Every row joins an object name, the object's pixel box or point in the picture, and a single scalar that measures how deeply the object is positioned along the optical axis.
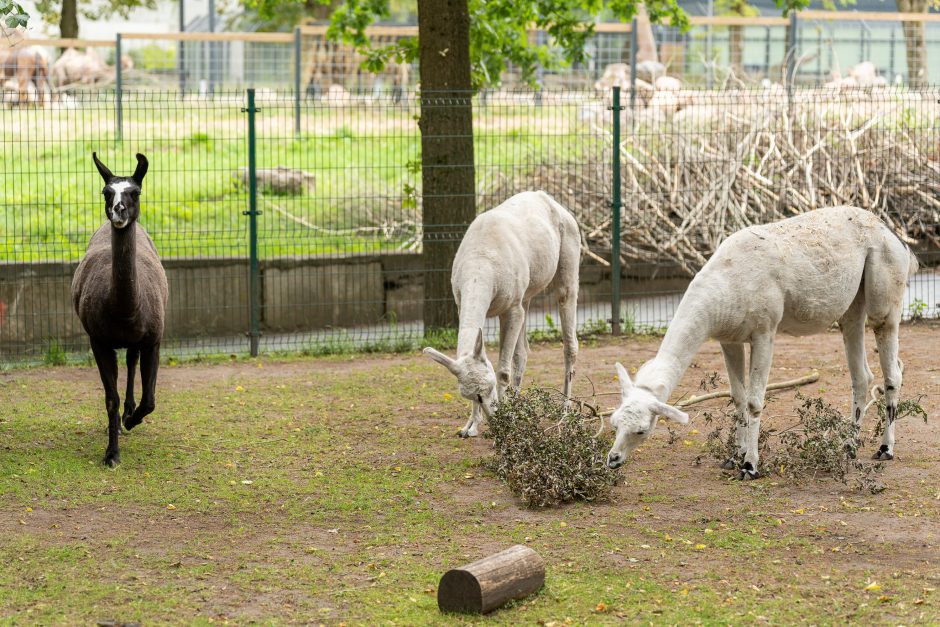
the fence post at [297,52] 19.85
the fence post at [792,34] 18.70
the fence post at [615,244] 11.93
